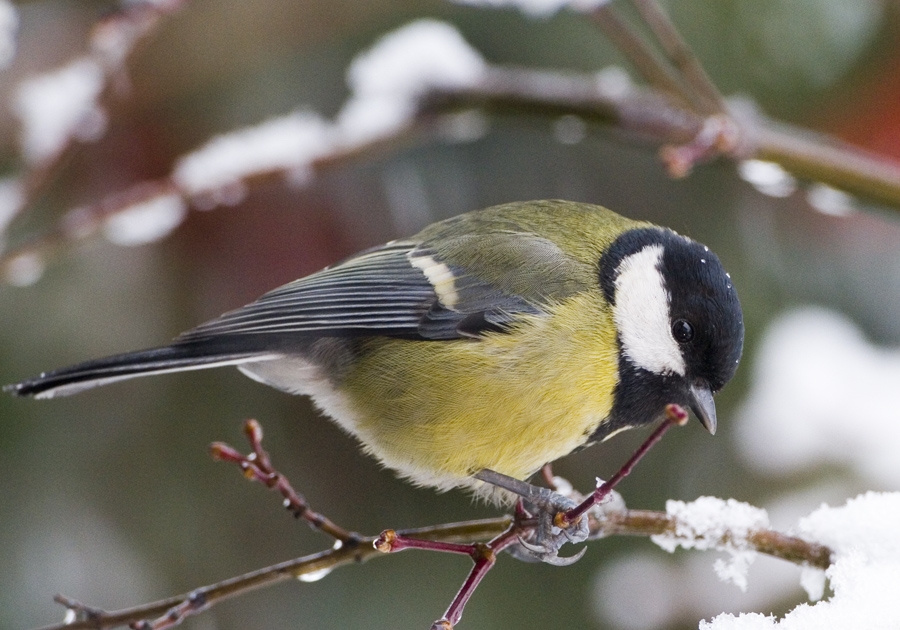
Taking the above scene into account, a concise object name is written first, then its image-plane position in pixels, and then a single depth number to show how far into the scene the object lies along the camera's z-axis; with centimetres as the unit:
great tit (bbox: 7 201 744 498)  239
